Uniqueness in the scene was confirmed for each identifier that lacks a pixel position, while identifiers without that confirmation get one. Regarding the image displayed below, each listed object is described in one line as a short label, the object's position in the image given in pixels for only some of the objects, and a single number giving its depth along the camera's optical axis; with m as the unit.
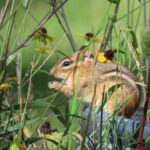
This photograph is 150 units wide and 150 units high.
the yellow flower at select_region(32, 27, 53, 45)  5.95
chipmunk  6.84
